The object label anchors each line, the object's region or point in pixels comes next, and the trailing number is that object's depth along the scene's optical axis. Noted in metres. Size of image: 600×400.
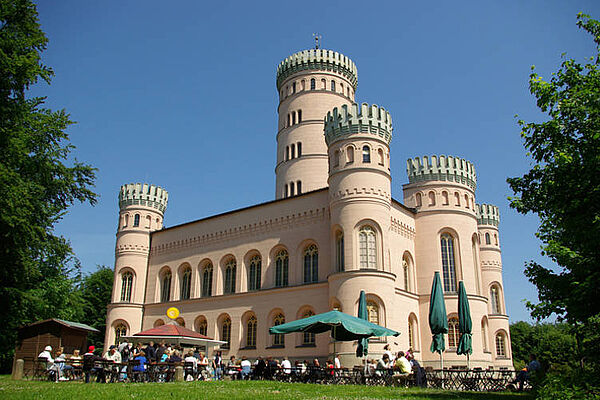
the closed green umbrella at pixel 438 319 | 23.30
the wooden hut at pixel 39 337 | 29.28
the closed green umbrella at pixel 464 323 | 24.16
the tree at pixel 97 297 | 54.22
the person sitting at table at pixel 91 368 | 19.52
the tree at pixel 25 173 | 20.31
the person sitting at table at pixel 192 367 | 21.89
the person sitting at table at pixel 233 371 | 25.22
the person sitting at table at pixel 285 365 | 23.37
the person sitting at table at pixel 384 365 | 20.53
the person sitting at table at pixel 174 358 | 22.02
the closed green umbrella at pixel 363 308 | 23.92
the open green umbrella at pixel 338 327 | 21.09
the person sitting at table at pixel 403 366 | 19.39
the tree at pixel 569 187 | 13.48
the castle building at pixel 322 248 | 30.58
